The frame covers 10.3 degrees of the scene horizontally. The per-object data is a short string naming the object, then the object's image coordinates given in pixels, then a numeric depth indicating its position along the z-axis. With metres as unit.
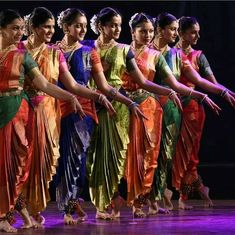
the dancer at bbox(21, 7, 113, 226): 8.43
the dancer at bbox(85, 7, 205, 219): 9.14
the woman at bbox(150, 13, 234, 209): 10.02
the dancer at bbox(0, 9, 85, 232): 7.99
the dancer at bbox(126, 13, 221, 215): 9.47
